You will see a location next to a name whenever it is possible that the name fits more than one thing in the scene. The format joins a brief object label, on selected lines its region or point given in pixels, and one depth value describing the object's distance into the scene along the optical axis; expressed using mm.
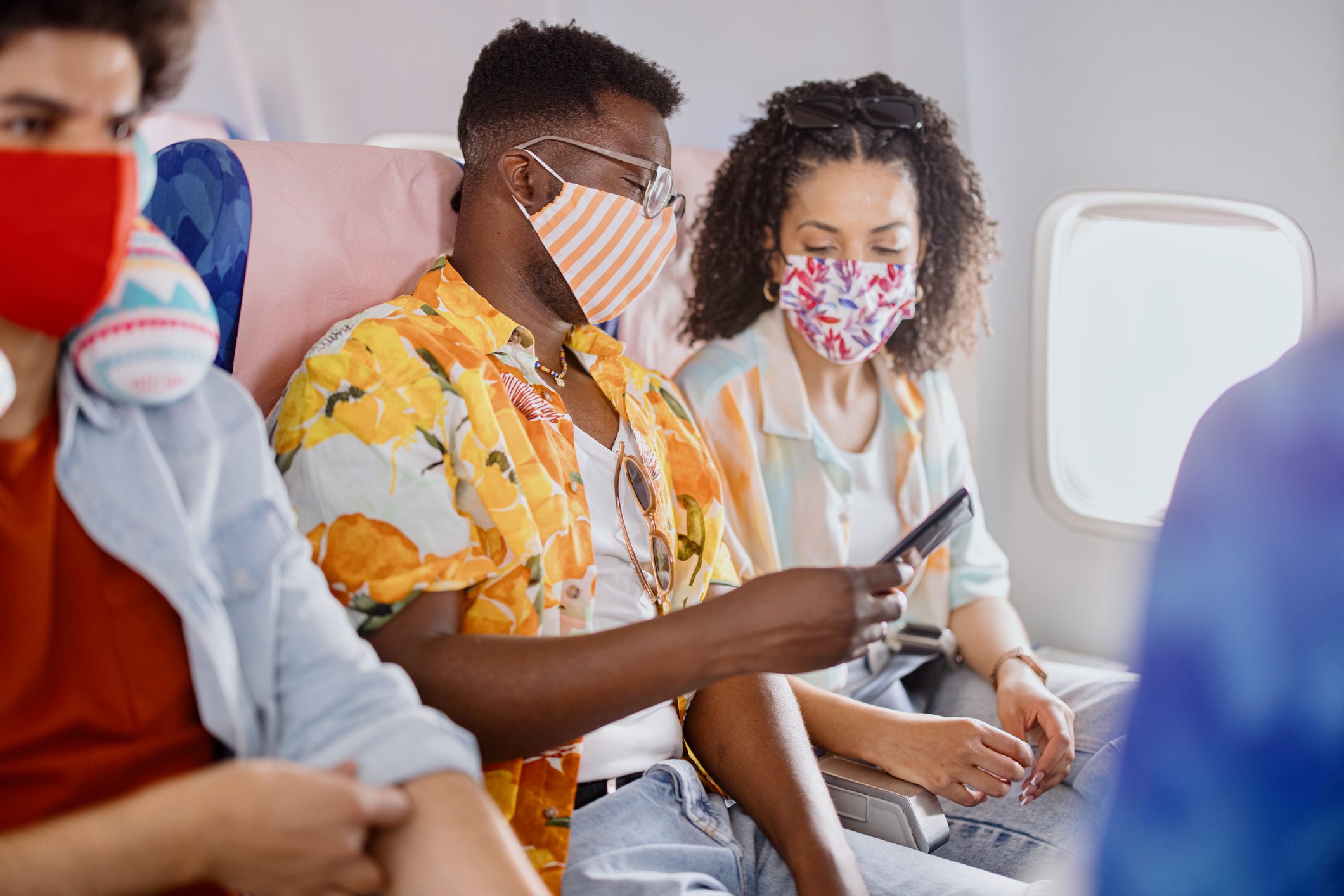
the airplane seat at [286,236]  1630
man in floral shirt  1319
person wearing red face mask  930
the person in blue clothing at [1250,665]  729
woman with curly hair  2186
